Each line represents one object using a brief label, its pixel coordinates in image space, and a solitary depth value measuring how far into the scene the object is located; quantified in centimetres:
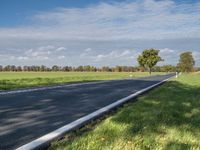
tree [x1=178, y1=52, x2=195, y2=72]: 8368
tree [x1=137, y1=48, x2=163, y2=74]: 6522
